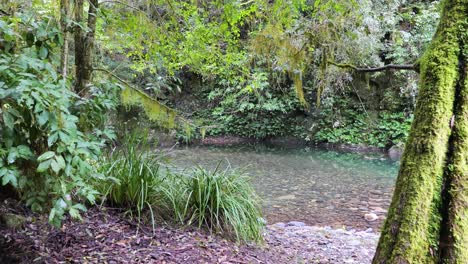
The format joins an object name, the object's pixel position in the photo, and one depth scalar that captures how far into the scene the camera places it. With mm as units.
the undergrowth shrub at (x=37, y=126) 1451
